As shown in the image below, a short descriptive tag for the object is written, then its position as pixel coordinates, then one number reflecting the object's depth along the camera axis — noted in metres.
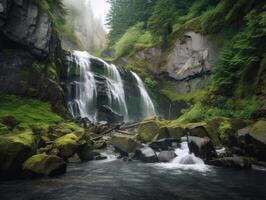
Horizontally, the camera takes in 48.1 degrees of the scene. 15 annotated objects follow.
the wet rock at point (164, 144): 17.11
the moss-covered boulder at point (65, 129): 17.06
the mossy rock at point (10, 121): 18.68
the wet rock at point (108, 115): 30.31
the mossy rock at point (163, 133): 19.30
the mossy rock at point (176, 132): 19.22
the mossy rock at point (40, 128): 17.67
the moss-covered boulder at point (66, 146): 14.34
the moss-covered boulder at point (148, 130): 19.59
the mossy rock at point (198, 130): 17.67
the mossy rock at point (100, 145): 18.58
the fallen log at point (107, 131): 20.06
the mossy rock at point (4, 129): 13.54
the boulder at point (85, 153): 15.44
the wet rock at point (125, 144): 16.69
